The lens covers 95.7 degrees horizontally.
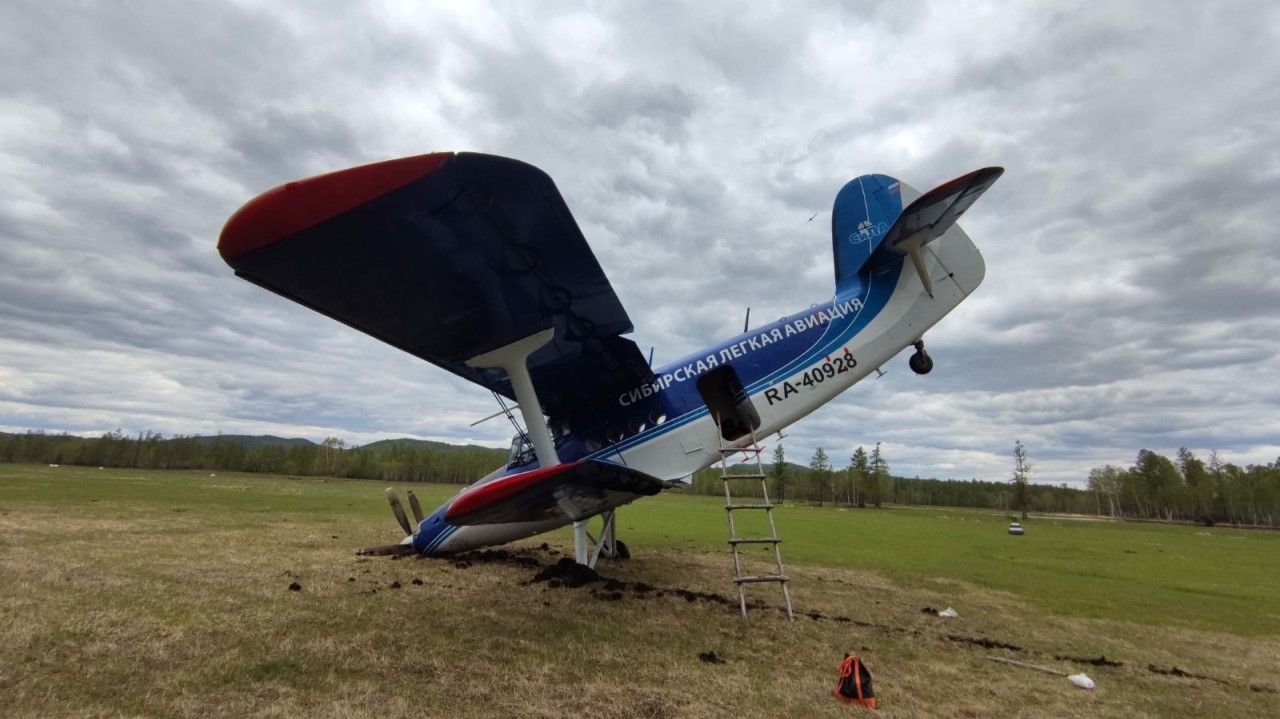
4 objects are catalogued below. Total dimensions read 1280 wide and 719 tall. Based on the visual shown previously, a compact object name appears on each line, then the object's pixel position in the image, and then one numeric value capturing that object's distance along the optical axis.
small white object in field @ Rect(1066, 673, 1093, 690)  5.59
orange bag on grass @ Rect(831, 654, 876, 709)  4.79
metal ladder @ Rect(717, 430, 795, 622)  7.62
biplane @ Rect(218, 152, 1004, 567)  4.51
